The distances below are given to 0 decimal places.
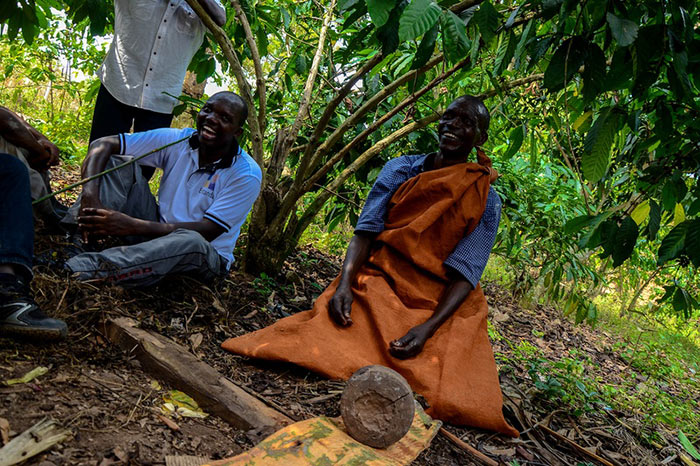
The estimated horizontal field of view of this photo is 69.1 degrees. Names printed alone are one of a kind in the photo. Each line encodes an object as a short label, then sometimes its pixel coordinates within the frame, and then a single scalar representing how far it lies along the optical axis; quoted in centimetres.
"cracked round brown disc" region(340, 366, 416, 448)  167
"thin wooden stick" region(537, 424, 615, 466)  224
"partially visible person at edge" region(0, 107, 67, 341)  171
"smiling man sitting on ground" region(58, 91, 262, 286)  246
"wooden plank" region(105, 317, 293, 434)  171
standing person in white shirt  296
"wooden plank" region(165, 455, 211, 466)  138
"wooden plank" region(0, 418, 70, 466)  119
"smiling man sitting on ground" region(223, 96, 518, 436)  219
